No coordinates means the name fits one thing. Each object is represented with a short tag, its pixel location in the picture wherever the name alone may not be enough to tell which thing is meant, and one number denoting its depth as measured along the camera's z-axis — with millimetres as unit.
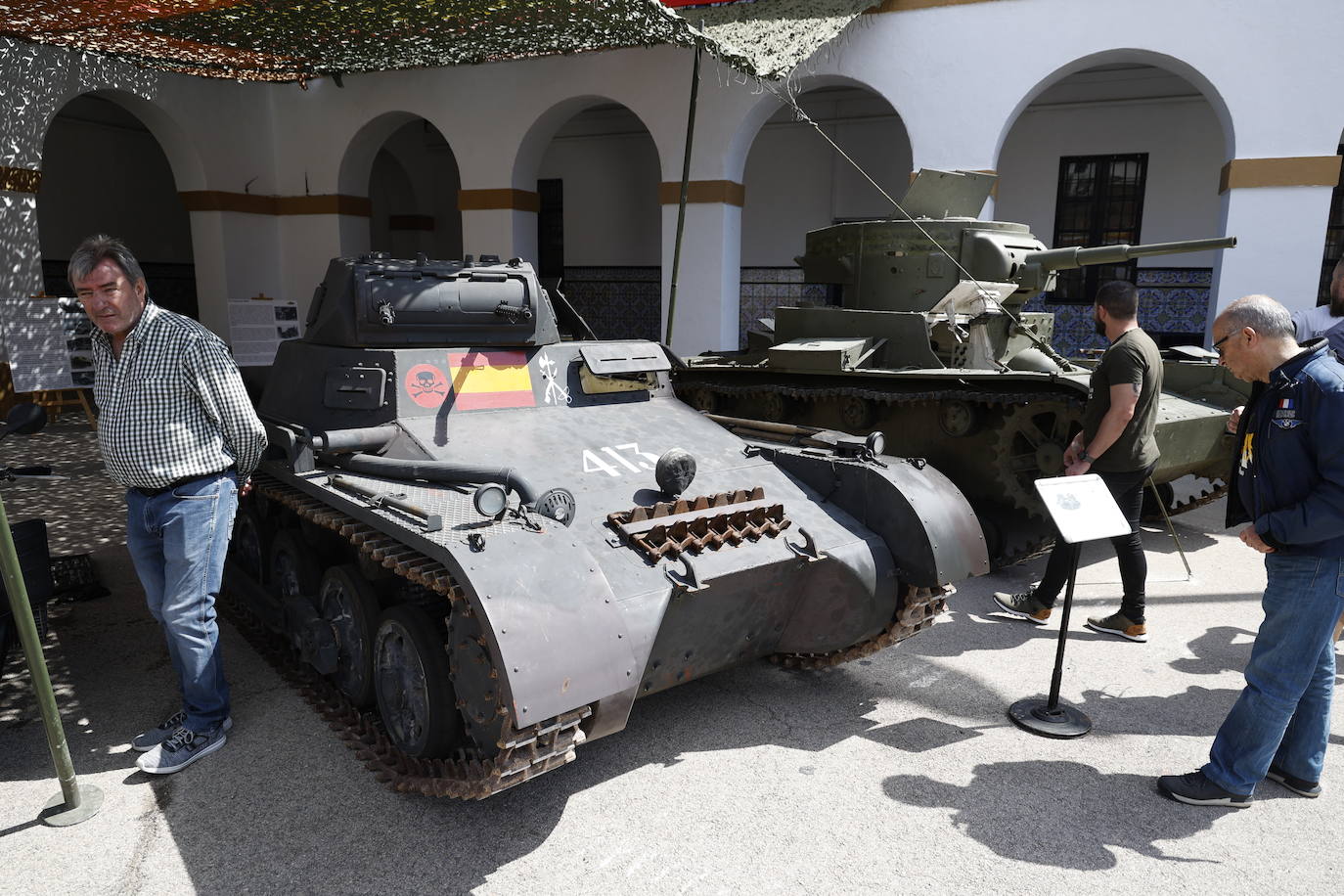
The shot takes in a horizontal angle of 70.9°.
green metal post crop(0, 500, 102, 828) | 3055
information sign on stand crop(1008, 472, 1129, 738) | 3857
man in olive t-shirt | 4809
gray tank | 3131
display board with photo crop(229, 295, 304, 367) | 11258
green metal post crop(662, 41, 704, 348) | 8375
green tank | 6594
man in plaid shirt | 3504
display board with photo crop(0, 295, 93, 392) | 10016
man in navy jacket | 3020
